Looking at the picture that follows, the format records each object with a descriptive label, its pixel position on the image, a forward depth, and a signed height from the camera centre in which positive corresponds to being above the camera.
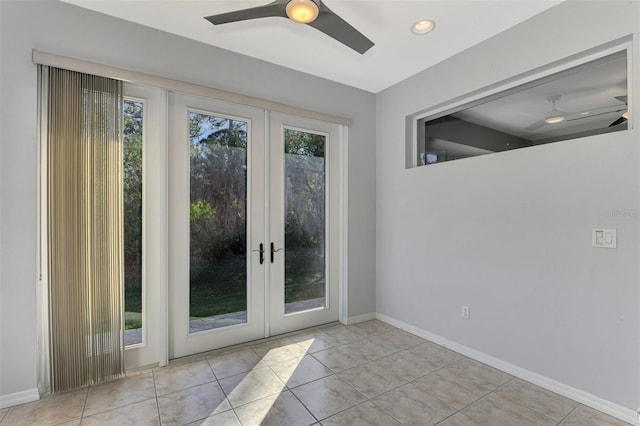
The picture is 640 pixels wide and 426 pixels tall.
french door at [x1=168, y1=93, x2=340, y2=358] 2.75 -0.13
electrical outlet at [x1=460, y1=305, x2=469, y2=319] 2.87 -0.95
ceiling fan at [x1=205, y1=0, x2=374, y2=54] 1.72 +1.15
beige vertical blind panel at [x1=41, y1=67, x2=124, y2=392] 2.17 -0.11
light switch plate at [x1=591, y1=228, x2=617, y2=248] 2.01 -0.18
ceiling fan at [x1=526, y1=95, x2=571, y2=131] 2.34 +0.72
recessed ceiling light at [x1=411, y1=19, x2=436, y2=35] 2.46 +1.50
